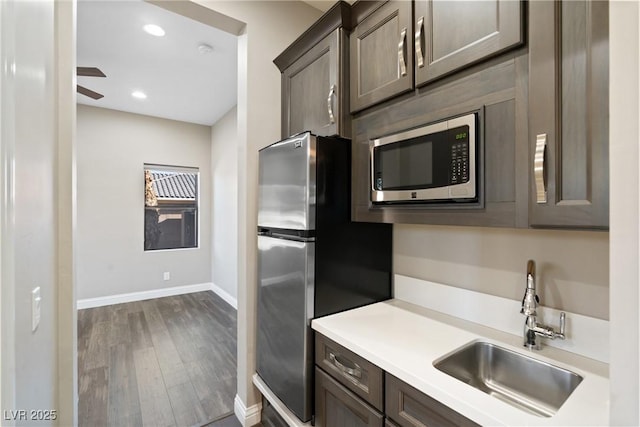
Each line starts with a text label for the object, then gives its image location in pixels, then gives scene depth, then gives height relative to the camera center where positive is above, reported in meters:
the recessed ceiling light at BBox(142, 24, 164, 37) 2.38 +1.51
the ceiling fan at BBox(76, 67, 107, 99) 2.57 +1.27
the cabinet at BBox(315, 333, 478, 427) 0.95 -0.70
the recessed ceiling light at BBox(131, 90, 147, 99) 3.70 +1.52
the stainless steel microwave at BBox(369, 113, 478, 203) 1.08 +0.20
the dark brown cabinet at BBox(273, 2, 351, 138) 1.57 +0.79
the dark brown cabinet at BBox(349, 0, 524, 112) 0.99 +0.68
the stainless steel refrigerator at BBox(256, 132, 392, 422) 1.47 -0.24
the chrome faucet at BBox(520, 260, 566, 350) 1.15 -0.43
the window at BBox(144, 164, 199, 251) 4.68 +0.11
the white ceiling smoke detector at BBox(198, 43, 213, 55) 2.66 +1.52
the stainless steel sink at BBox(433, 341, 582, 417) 1.06 -0.64
